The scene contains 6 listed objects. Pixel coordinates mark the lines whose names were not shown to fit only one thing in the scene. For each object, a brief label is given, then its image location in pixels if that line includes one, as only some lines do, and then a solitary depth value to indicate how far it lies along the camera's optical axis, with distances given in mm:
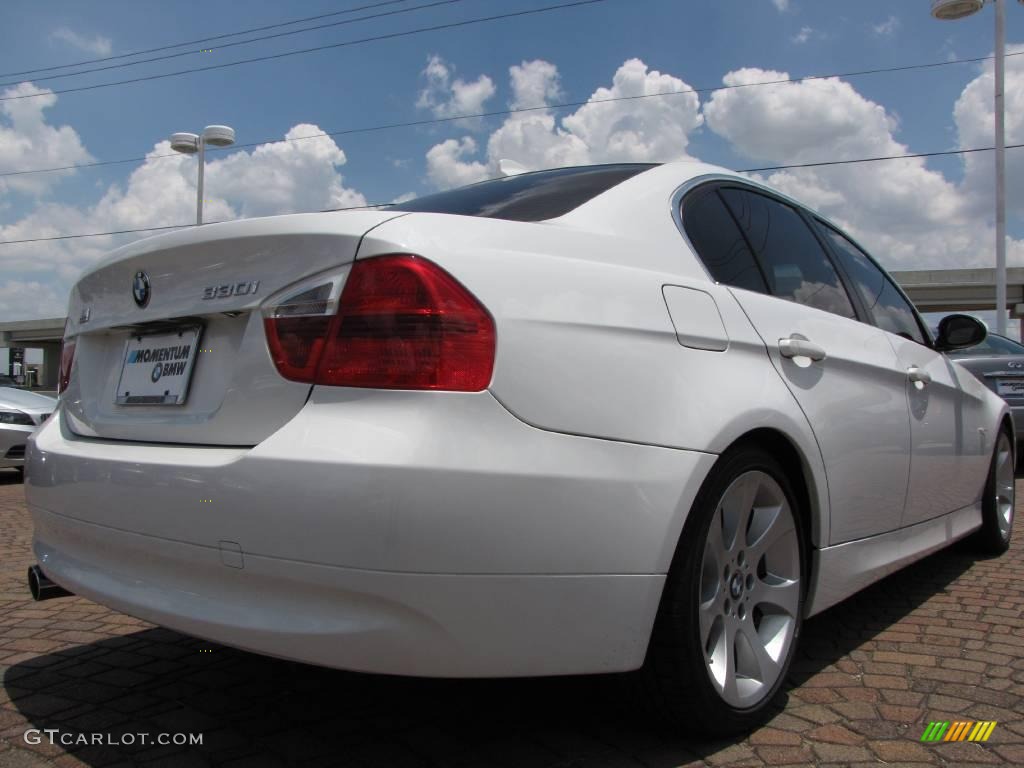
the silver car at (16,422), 8266
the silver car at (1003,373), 7734
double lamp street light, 17203
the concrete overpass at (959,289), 48312
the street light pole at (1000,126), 16109
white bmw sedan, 1719
